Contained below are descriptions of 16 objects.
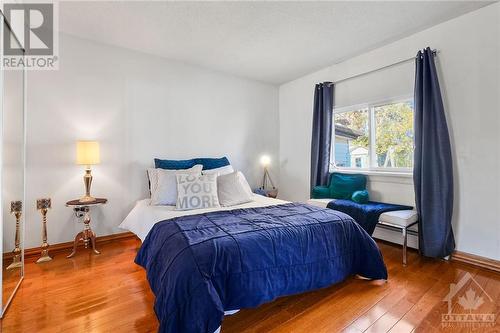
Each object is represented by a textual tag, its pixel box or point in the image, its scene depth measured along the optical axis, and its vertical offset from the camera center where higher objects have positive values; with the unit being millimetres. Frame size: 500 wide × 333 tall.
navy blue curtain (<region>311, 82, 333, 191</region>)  3711 +494
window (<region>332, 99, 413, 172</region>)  3016 +400
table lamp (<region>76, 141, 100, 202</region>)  2594 +86
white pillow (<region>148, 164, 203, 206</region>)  2641 -267
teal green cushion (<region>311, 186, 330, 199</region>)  3510 -405
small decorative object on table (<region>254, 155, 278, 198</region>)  4226 -319
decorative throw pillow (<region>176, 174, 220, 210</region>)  2500 -311
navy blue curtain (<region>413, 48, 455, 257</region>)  2479 -3
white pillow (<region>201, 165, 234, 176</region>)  3119 -102
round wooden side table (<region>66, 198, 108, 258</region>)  2610 -630
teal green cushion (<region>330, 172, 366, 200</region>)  3273 -274
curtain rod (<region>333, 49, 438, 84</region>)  2631 +1264
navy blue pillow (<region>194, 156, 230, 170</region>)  3406 +19
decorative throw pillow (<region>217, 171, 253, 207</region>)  2732 -317
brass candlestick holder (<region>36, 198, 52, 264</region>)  2535 -683
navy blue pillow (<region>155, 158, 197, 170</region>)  3166 -13
